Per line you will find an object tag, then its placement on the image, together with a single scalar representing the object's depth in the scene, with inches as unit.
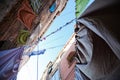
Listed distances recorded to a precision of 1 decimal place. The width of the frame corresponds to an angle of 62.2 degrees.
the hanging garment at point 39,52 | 135.5
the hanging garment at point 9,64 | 113.4
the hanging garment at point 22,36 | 164.8
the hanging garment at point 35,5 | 158.2
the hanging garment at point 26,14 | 150.6
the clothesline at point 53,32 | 109.9
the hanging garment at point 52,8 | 175.0
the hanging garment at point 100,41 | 44.7
